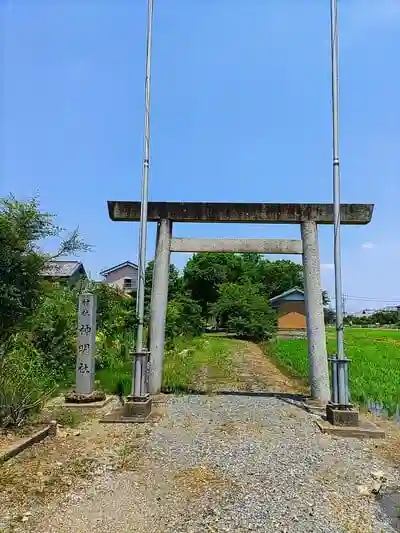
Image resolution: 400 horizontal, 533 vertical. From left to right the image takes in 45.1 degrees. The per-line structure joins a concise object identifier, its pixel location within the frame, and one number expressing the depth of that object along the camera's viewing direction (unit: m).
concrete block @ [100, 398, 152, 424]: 6.71
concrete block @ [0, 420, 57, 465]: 4.75
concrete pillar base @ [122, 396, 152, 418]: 6.92
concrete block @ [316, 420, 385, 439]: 6.21
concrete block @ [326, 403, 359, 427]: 6.56
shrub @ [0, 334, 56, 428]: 5.78
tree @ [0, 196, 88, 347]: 6.03
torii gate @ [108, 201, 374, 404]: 8.09
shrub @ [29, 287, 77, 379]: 10.01
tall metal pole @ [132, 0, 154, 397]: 7.15
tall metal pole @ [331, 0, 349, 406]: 6.79
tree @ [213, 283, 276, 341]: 27.52
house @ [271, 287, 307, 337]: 36.09
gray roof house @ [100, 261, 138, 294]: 44.28
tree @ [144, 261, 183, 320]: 30.88
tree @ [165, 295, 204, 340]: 19.64
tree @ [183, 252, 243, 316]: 38.31
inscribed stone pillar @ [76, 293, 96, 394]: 8.03
